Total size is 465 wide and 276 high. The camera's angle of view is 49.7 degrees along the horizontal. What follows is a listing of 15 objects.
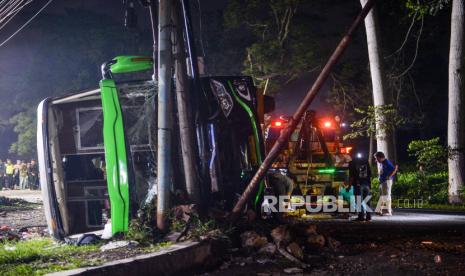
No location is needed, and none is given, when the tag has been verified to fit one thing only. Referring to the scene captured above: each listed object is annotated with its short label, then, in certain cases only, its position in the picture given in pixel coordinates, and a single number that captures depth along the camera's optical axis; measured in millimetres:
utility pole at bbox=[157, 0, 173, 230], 8445
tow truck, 13383
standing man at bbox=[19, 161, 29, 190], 30206
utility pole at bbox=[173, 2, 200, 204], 8938
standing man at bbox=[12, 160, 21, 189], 31000
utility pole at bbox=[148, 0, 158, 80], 10008
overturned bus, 9271
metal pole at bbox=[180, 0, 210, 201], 9406
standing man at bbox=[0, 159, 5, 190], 31180
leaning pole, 8061
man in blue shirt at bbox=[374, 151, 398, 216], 13133
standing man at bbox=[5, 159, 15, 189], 30734
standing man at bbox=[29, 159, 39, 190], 29766
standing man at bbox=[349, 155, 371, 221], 12531
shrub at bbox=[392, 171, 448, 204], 17438
